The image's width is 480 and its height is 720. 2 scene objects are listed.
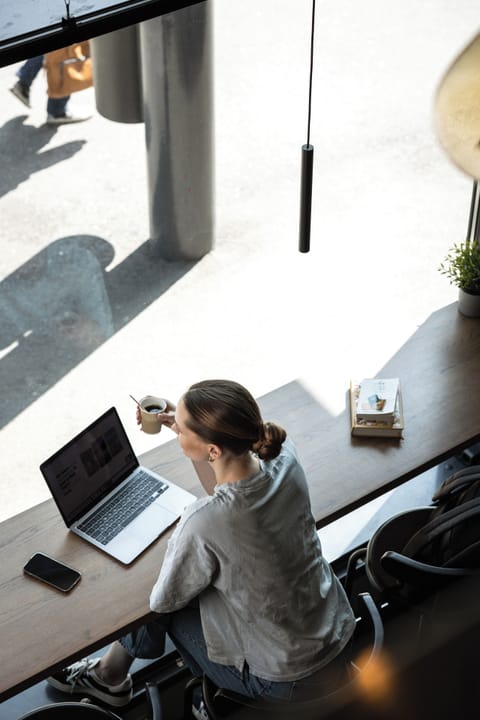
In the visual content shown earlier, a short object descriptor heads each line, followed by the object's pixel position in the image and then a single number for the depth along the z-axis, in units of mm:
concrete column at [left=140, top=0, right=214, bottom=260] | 3775
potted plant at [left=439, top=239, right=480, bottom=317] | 3268
